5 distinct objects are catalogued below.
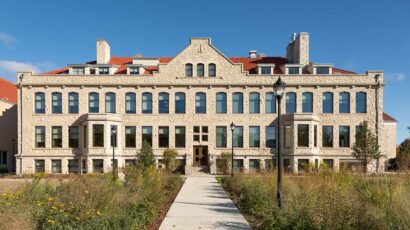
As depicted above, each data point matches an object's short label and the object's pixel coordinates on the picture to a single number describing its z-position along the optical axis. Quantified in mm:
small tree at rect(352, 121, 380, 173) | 28386
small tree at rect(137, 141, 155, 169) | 25847
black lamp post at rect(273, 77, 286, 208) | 10216
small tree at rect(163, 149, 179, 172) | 29550
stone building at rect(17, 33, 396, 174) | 31562
